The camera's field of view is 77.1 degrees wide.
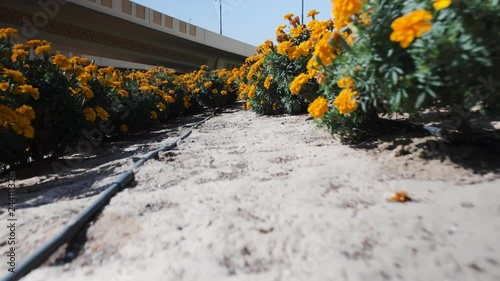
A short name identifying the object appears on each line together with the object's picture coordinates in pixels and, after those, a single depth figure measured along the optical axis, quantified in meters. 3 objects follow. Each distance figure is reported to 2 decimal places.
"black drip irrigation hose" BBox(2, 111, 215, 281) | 0.40
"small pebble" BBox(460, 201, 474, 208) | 0.42
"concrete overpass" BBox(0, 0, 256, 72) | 12.04
